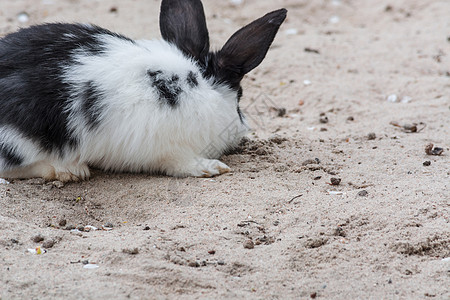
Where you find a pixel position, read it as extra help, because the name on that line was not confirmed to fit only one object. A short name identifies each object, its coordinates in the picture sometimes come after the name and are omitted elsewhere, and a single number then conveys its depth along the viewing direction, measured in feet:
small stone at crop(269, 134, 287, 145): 30.88
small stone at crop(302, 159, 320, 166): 27.86
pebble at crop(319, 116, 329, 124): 34.96
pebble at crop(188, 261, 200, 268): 18.60
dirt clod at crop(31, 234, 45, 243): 19.69
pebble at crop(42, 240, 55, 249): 19.44
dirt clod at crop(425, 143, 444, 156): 27.99
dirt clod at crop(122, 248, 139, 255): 18.75
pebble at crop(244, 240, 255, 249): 19.83
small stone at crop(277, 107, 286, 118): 36.40
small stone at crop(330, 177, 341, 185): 24.95
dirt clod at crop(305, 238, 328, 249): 19.95
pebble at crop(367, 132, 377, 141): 31.17
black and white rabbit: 24.12
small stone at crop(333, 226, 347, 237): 20.56
